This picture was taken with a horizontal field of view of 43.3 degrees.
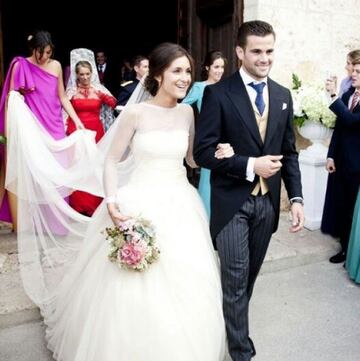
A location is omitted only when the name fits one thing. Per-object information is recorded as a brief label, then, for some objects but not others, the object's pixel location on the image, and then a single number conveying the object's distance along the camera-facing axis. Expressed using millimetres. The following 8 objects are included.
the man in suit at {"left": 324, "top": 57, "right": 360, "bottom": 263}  4176
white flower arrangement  4797
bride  2312
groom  2375
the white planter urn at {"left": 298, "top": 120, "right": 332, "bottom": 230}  5082
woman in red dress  4875
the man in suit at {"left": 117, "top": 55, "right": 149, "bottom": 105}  4977
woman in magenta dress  4301
